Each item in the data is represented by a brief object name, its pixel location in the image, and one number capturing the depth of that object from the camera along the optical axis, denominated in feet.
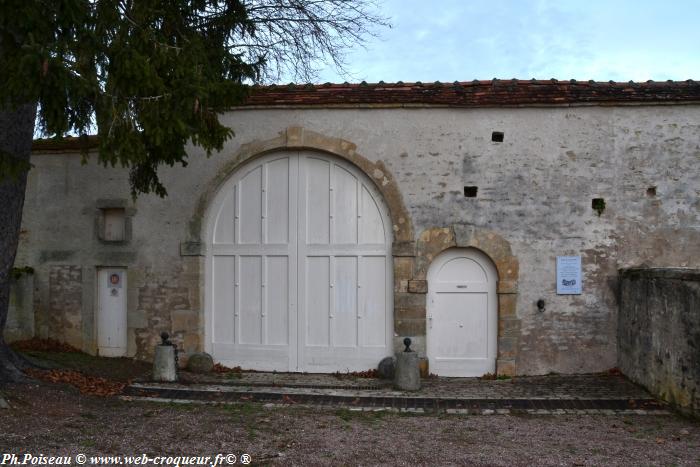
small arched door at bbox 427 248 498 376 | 32.68
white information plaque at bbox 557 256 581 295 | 32.19
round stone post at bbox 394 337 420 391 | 29.35
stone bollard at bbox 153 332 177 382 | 30.12
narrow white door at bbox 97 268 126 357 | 34.86
